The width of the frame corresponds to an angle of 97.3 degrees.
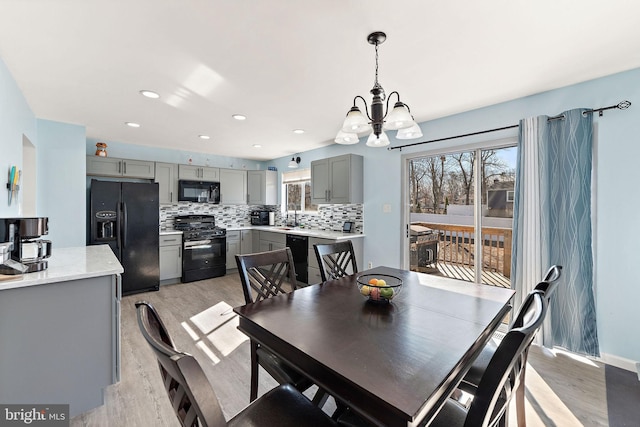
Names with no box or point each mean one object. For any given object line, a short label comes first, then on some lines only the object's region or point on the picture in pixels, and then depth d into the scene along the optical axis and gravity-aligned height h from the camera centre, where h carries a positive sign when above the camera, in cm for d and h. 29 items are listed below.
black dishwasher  443 -69
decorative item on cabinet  425 +93
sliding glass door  302 +0
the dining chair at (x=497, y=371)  78 -45
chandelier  164 +55
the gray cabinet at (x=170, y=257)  456 -78
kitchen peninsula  159 -77
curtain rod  223 +85
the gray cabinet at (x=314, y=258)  415 -71
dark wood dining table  86 -53
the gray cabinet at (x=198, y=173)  497 +68
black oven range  472 -64
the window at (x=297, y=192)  539 +39
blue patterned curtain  235 -8
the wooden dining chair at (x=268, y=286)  144 -51
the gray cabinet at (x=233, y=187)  547 +47
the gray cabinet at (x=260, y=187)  573 +48
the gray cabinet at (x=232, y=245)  536 -67
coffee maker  173 -22
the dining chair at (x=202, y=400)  65 -50
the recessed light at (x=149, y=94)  262 +110
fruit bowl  153 -44
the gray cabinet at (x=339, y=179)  409 +49
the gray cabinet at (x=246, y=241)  553 -61
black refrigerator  395 -24
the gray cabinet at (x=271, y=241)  488 -54
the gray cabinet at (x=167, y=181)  473 +50
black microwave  494 +35
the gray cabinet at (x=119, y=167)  419 +66
